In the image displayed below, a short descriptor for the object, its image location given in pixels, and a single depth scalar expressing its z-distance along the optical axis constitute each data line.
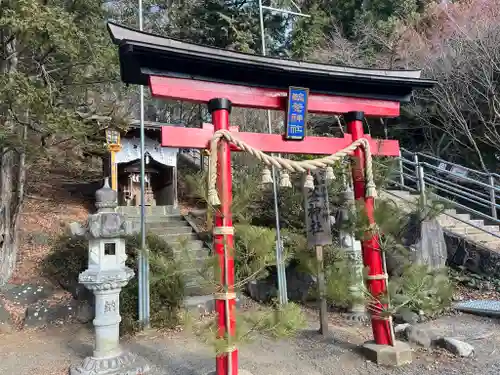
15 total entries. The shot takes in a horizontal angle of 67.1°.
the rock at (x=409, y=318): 5.36
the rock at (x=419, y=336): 4.34
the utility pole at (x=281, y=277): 6.22
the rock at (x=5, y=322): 5.71
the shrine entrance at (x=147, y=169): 10.09
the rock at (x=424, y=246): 6.38
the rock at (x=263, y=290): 7.11
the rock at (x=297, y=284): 6.93
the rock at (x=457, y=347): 4.07
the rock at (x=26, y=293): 6.40
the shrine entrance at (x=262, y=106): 3.37
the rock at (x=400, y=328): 4.68
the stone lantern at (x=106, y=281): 3.94
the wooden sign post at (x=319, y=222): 5.06
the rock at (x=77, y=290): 6.35
